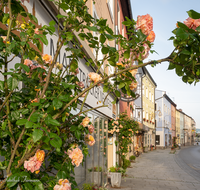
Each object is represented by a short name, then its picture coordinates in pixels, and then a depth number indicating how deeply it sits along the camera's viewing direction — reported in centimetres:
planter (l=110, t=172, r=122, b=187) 895
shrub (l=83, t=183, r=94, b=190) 565
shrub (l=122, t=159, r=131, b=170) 1219
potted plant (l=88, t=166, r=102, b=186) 684
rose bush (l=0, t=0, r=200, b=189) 139
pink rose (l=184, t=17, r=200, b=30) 152
